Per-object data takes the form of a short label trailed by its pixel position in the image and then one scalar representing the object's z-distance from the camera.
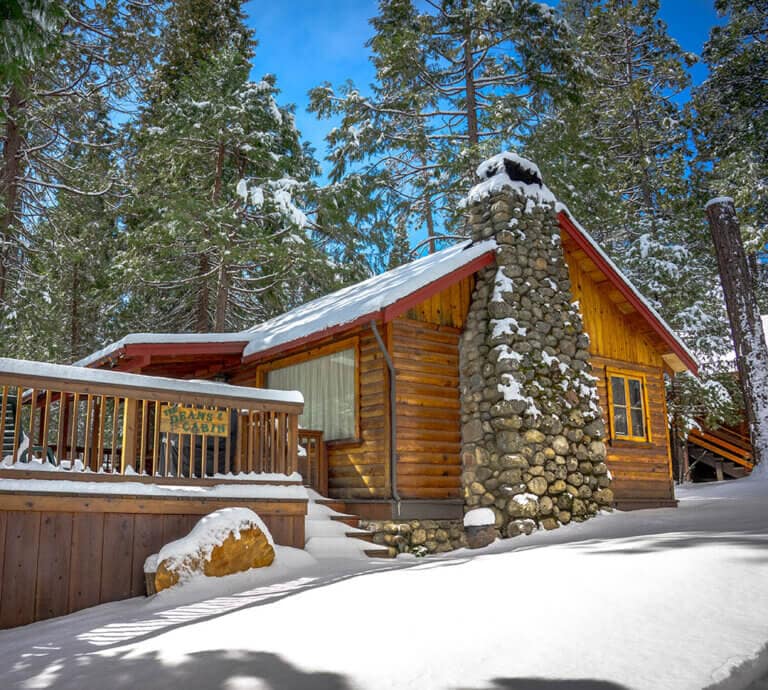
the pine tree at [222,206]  18.78
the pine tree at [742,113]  17.78
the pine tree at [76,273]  16.69
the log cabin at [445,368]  10.99
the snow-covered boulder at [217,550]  7.02
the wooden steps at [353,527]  9.89
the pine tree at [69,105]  14.74
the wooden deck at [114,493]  6.79
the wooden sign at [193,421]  8.16
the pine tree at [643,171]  20.75
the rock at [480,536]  10.75
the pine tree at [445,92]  20.05
